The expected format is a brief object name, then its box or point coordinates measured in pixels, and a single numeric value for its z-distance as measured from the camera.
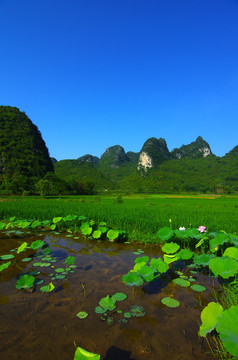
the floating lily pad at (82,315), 2.08
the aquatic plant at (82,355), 1.14
